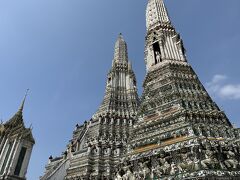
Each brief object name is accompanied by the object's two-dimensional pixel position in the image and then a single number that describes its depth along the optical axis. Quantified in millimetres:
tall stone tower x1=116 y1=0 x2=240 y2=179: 9983
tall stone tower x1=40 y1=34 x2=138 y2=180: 19405
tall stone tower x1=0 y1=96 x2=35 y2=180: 23423
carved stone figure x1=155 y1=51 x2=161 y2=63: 19289
